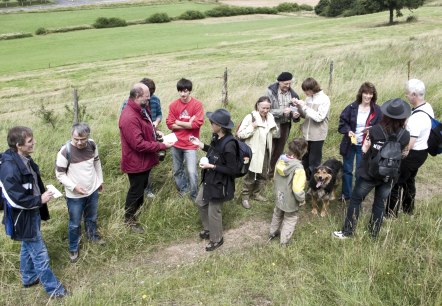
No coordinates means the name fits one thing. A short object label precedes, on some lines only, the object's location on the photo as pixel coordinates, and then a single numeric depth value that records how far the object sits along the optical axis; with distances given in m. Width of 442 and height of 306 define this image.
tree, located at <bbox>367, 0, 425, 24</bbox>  41.72
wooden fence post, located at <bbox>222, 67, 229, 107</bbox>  10.33
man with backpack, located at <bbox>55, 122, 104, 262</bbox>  4.51
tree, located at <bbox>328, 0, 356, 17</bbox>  64.25
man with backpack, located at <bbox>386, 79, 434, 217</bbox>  4.84
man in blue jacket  3.81
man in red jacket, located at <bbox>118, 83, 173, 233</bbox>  4.94
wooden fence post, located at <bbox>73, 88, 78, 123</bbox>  7.53
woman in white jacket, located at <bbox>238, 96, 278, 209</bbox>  5.85
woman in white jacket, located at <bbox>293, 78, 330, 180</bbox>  6.02
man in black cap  6.25
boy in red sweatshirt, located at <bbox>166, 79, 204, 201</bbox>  5.83
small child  4.85
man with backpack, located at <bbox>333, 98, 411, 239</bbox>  4.30
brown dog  5.75
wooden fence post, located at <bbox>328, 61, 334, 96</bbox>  10.79
